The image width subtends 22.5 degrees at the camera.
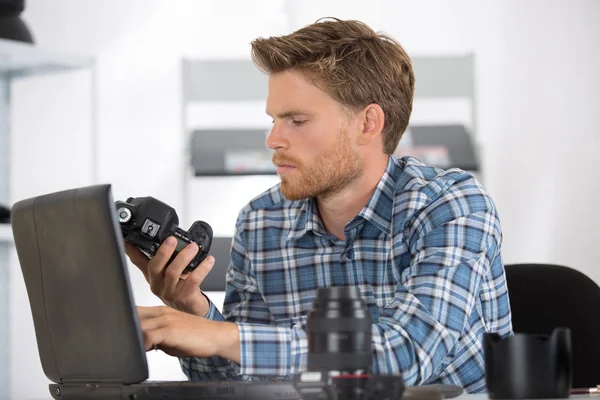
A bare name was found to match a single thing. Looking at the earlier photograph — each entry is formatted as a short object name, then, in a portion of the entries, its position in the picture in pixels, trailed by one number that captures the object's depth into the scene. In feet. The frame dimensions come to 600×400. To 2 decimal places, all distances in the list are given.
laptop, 6.29
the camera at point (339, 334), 5.80
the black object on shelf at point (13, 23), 13.38
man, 7.68
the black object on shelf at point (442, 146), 17.54
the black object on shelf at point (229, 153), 17.53
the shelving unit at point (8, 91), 13.38
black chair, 8.42
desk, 6.42
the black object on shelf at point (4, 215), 12.63
